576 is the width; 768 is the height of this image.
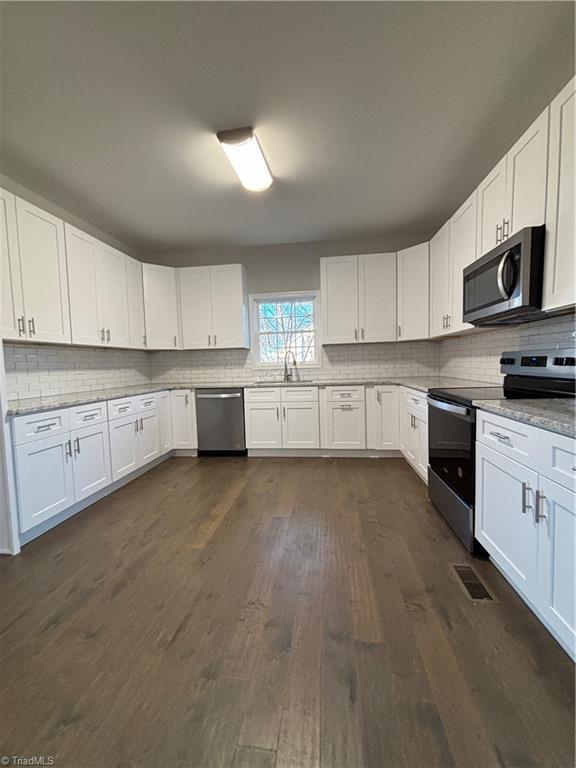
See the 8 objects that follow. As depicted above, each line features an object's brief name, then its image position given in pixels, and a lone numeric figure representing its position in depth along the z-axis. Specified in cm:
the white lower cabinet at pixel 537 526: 118
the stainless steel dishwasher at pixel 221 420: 415
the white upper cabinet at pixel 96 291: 298
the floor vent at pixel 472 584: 161
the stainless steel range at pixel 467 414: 172
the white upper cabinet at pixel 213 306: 424
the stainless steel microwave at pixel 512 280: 171
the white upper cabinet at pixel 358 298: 399
